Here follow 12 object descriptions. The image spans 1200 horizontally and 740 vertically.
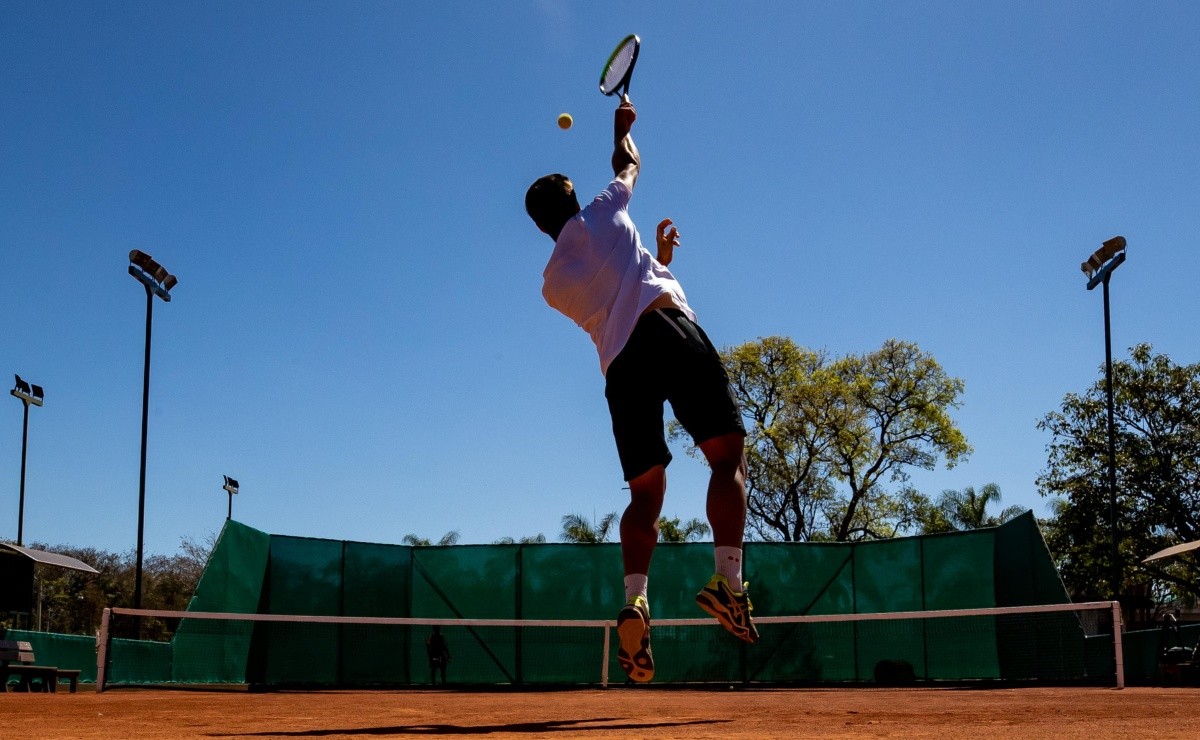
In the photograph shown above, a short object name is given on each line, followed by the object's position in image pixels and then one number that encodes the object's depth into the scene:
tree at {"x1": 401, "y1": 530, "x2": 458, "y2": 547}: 47.38
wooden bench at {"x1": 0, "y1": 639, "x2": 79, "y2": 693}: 12.06
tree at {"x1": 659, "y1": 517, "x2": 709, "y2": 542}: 38.78
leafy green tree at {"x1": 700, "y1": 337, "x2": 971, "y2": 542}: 36.91
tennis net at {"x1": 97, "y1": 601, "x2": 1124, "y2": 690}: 15.96
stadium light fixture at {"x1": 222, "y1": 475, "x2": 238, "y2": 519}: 30.33
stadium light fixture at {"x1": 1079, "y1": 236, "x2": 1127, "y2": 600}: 19.09
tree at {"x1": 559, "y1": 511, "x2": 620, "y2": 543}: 42.84
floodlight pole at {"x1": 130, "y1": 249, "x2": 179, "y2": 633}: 19.39
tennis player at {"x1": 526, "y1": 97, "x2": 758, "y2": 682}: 4.07
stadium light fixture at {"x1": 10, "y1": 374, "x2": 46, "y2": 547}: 22.52
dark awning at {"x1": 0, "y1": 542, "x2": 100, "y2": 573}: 18.03
